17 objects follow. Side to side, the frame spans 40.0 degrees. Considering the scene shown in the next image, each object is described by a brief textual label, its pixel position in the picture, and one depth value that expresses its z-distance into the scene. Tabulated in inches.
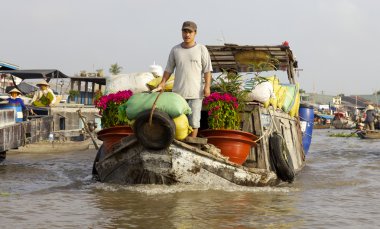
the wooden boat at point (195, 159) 253.3
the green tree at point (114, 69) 2576.3
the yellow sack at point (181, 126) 251.3
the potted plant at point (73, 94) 1166.2
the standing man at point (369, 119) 1274.9
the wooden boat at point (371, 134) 1144.8
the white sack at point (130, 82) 311.9
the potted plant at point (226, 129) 273.4
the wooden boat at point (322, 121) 2273.1
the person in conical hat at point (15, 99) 494.8
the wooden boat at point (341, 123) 2159.2
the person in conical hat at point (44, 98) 664.4
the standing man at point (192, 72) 271.4
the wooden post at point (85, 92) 1120.0
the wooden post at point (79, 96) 1116.5
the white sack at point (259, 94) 308.5
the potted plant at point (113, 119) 287.0
